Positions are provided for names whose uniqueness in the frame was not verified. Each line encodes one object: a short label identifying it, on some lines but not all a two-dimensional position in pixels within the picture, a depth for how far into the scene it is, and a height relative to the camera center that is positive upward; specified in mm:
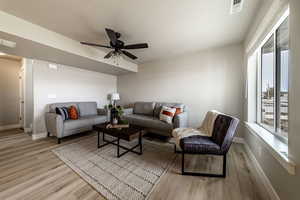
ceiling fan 2112 +1028
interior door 4015 +109
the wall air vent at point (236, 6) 1619 +1277
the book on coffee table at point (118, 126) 2501 -563
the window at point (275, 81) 1467 +242
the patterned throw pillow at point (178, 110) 3173 -314
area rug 1495 -1085
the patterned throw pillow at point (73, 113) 3309 -400
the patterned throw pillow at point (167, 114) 3080 -415
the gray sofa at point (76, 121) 2883 -579
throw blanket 2068 -591
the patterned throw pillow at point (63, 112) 3127 -360
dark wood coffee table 2180 -639
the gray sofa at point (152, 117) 3021 -554
